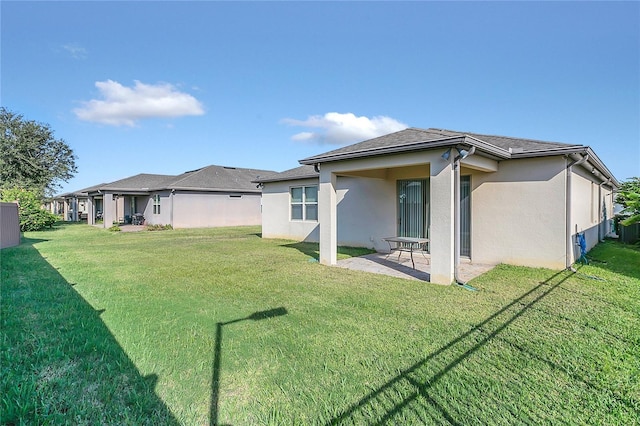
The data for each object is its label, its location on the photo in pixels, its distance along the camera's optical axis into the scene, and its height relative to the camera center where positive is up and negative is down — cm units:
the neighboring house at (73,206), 3093 +54
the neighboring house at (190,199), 2269 +79
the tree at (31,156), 2755 +508
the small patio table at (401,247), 988 -128
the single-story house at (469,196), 634 +31
